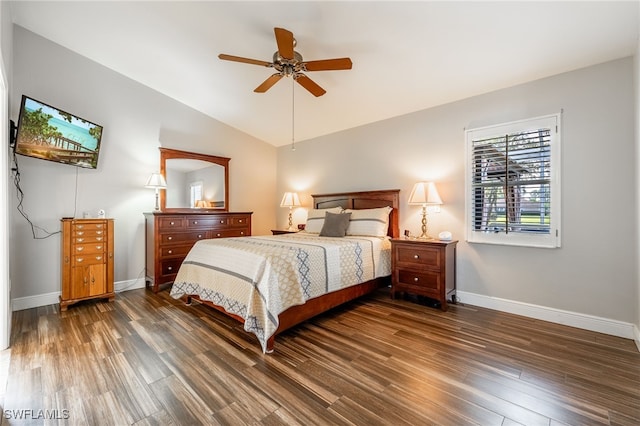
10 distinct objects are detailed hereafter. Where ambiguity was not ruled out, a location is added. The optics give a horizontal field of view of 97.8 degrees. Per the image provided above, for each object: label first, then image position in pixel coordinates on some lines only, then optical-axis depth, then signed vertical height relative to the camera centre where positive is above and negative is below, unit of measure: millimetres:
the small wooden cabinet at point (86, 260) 3207 -574
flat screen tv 2963 +889
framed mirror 4414 +533
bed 2295 -614
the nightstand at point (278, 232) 4902 -339
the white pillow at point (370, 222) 3822 -123
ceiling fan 2290 +1389
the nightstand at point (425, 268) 3152 -651
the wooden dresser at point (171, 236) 3883 -356
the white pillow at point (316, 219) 4422 -94
